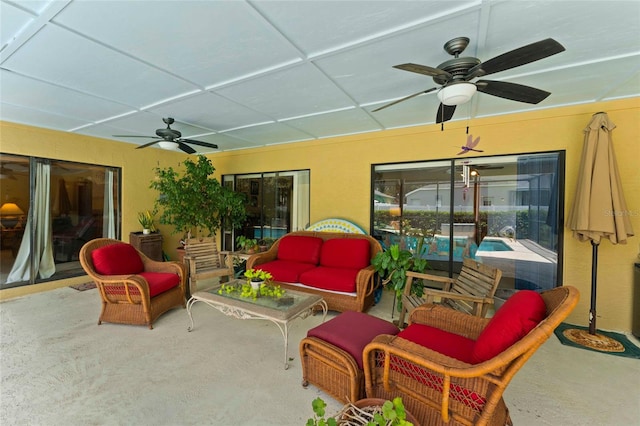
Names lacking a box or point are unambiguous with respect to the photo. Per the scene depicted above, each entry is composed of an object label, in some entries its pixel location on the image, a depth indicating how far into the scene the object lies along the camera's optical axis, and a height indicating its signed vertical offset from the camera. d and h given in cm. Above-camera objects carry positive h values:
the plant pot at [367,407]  135 -106
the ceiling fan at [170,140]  372 +101
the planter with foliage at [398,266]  332 -71
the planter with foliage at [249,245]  471 -64
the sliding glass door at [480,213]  344 +0
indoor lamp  406 -12
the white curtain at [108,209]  514 -3
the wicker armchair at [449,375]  128 -93
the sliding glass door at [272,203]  533 +15
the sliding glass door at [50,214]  413 -12
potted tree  489 +18
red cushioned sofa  335 -83
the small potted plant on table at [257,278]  289 -76
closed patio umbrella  273 +20
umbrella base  270 -135
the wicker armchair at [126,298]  303 -107
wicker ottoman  179 -101
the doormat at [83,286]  450 -137
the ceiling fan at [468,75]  177 +100
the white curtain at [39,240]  423 -54
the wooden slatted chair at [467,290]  249 -79
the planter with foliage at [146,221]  540 -27
